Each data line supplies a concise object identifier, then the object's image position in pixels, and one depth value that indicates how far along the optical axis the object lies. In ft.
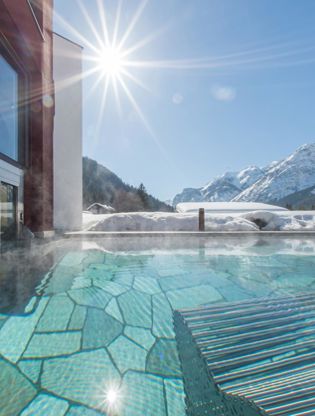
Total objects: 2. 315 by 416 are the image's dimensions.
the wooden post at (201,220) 25.34
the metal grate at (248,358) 3.06
